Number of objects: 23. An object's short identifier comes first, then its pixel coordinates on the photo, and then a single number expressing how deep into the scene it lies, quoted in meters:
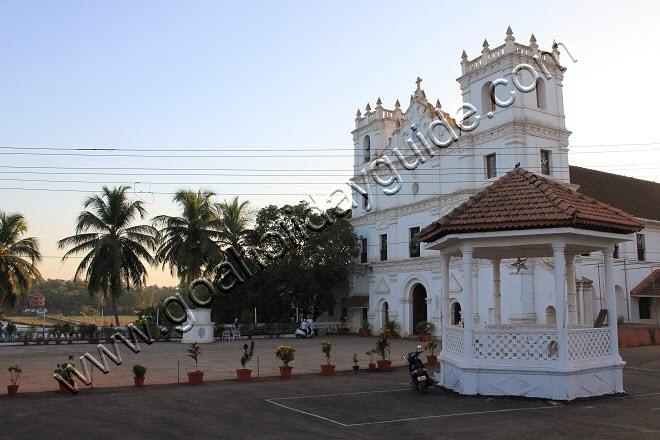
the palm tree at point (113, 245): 32.41
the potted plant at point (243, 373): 15.64
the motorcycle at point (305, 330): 36.03
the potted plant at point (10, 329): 31.01
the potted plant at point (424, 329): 31.94
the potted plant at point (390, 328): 35.34
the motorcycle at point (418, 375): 12.91
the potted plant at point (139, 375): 14.55
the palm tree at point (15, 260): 29.58
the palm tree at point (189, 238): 32.50
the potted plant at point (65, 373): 13.45
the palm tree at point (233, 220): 37.75
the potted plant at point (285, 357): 16.50
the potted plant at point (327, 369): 17.19
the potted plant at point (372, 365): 18.29
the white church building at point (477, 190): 29.05
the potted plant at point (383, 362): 18.58
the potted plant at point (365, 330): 38.22
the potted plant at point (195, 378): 15.07
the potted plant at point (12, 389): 13.05
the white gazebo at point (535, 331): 12.07
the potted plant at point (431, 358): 19.65
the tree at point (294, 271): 37.66
